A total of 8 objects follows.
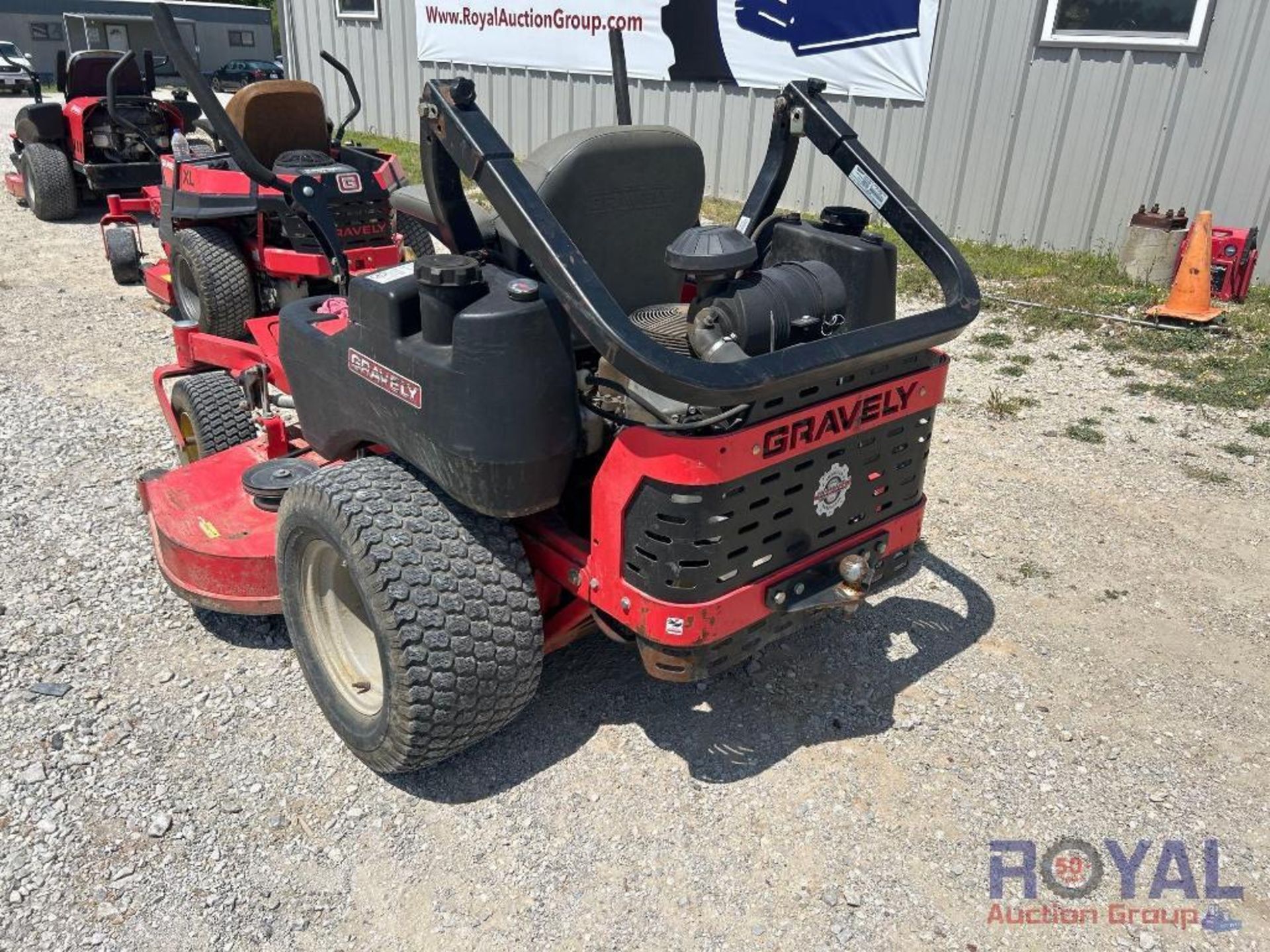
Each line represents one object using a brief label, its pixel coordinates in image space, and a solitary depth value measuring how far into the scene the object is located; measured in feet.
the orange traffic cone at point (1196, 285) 21.42
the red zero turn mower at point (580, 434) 7.29
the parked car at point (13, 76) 79.19
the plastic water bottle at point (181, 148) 20.19
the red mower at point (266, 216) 18.25
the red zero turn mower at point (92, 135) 29.07
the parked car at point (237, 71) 97.01
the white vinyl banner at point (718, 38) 28.50
